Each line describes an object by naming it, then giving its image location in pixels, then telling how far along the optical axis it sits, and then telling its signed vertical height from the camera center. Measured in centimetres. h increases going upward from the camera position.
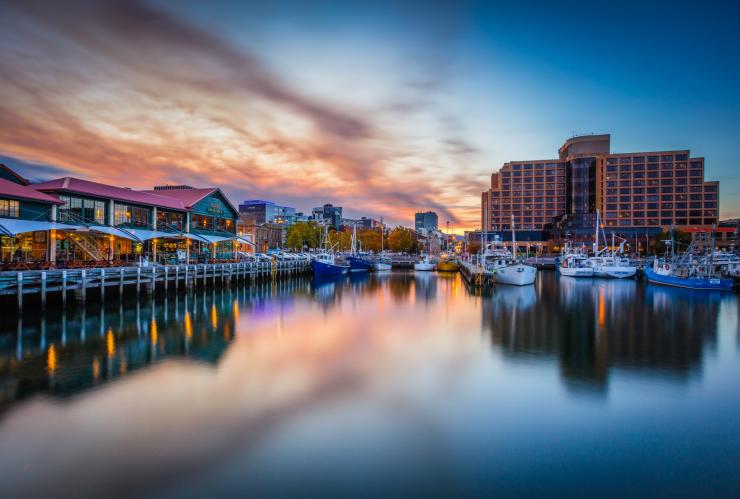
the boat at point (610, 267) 6144 -254
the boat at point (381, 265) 8525 -366
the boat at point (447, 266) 7994 -364
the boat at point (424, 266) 8244 -367
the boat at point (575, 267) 6419 -286
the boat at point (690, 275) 4344 -283
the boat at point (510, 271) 4806 -267
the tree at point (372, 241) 12512 +215
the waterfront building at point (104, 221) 3042 +223
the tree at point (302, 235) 9162 +275
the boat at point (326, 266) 6259 -302
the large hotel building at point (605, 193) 11769 +1828
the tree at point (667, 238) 9650 +299
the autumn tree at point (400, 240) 12681 +260
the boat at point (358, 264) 7568 -328
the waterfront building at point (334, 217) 18600 +1469
